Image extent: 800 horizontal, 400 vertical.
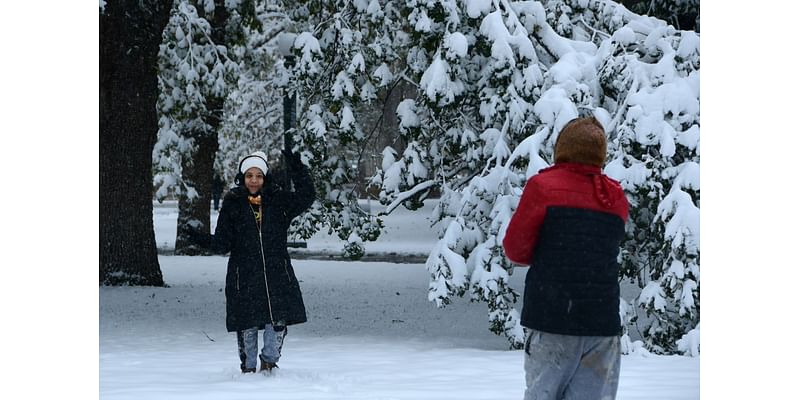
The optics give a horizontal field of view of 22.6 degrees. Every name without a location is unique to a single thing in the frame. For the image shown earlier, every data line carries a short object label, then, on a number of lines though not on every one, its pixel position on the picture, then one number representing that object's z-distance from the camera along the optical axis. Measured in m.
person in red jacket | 7.71
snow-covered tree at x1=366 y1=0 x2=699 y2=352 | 16.23
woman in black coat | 13.01
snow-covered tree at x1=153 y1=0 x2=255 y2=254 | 31.45
